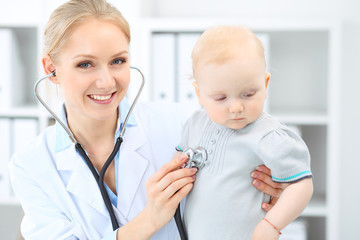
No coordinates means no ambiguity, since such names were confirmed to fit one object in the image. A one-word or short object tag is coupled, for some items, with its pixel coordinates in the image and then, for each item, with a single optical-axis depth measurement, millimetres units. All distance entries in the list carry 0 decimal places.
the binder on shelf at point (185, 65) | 2232
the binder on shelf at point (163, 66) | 2258
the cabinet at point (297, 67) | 2199
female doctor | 1116
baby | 929
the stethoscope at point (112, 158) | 1062
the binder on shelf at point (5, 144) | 2406
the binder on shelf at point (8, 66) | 2387
